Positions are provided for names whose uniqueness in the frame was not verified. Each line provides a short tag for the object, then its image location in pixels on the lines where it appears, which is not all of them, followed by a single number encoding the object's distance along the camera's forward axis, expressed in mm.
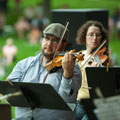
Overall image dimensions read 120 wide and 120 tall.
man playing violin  7951
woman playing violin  9676
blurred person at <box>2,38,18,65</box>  27576
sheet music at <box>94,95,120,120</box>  6326
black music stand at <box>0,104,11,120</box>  8450
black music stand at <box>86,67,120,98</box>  7893
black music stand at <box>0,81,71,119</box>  7374
